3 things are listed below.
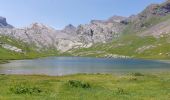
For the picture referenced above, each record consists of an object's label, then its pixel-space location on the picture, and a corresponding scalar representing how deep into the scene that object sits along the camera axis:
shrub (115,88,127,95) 15.34
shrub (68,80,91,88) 17.42
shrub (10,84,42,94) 14.21
